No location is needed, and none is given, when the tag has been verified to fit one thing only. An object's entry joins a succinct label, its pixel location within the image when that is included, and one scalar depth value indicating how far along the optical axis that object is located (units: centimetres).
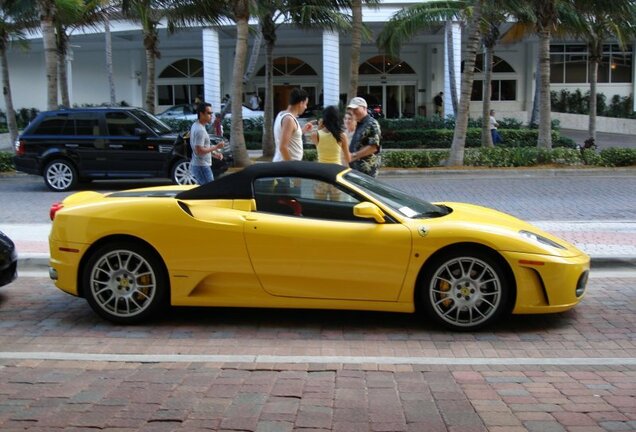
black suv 1502
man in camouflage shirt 824
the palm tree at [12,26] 1944
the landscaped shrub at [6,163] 1852
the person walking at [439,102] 3507
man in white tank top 784
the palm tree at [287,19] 1950
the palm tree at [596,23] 1914
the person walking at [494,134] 2444
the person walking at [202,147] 962
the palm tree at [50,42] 1823
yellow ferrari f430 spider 543
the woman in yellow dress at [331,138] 781
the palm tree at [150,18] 1794
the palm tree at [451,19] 1727
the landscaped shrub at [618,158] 1802
